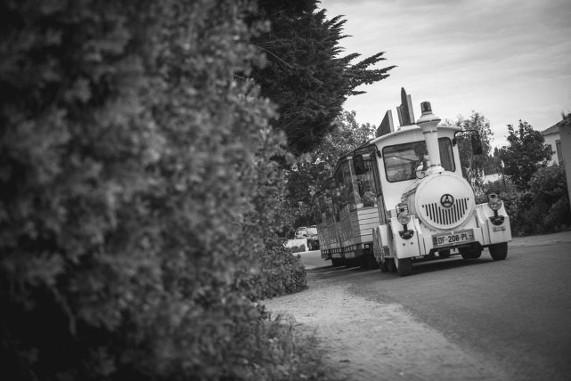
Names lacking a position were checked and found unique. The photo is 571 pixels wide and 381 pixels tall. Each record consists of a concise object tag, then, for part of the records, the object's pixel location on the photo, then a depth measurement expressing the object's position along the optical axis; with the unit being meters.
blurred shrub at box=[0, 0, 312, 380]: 2.70
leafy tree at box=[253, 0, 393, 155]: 11.15
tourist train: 12.77
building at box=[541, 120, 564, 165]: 60.14
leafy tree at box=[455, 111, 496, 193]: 51.53
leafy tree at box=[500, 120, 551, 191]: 36.94
